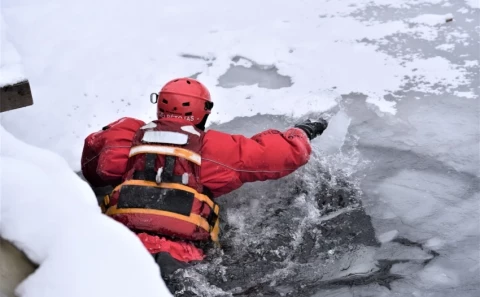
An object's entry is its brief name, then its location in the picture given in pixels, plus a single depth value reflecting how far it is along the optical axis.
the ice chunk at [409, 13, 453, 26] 6.82
